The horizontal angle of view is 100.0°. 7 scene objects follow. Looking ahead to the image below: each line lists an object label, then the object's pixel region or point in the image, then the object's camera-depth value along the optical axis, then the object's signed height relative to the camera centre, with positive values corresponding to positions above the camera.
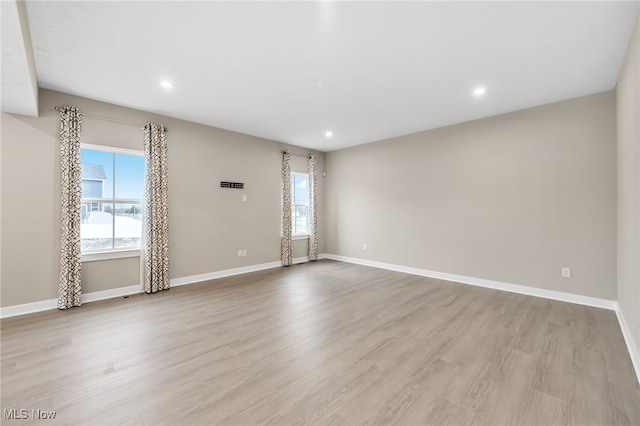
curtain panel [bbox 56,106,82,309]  3.53 +0.08
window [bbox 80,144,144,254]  3.84 +0.24
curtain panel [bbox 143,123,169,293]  4.25 +0.05
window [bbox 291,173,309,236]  6.61 +0.27
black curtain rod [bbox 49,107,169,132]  3.75 +1.40
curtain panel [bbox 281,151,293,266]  6.16 +0.07
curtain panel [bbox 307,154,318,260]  6.81 +0.10
